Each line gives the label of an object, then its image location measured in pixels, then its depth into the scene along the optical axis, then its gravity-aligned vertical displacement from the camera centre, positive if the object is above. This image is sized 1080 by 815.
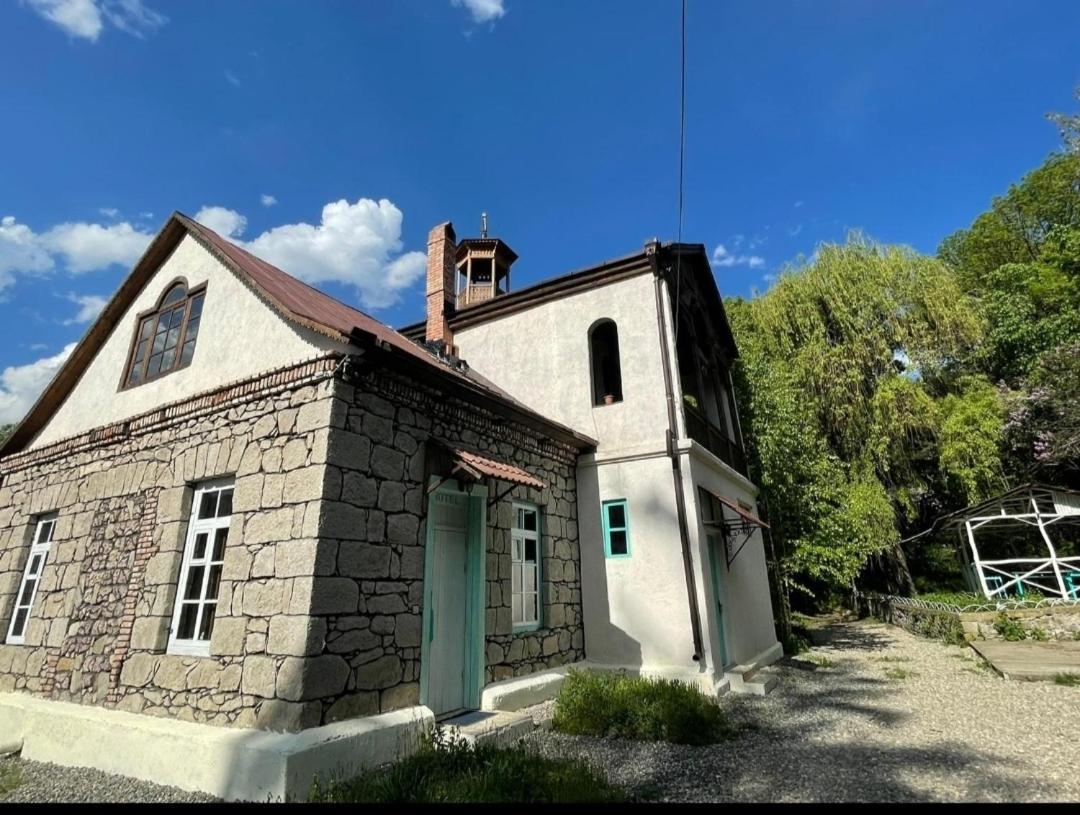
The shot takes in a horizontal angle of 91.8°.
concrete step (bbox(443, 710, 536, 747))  5.16 -1.37
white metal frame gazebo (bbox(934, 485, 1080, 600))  13.84 +1.29
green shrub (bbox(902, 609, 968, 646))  12.21 -1.28
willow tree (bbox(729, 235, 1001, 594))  13.85 +5.77
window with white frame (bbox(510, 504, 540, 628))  7.10 +0.24
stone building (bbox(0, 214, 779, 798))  4.59 +0.69
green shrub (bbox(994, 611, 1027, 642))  11.45 -1.24
